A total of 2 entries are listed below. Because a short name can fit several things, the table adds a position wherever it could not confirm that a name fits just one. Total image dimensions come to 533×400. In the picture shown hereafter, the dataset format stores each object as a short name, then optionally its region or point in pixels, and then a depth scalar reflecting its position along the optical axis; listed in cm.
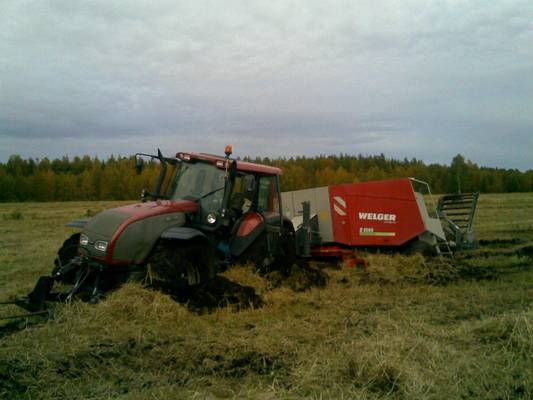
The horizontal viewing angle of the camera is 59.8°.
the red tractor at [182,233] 561
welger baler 1002
